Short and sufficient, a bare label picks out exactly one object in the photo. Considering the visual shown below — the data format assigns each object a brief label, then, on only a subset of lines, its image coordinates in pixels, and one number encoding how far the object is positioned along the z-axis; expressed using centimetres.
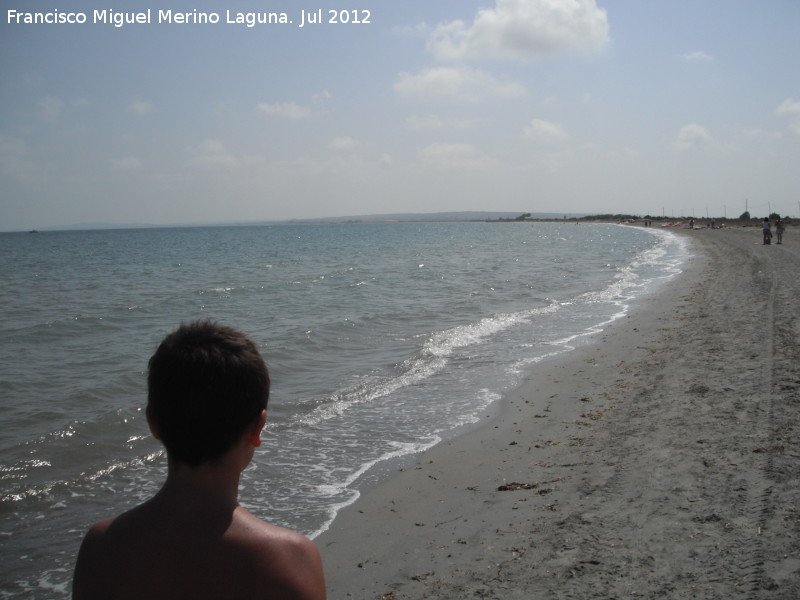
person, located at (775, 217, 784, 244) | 3662
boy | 137
